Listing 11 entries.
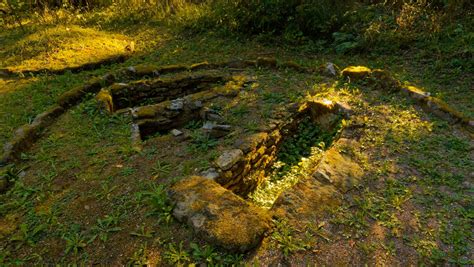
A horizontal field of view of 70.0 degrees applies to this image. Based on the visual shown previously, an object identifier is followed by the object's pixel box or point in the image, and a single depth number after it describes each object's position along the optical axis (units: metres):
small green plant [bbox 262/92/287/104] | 6.08
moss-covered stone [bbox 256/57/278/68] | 7.66
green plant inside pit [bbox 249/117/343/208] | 4.82
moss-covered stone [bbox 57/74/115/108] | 6.31
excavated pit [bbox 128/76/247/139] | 5.75
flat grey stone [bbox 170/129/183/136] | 5.31
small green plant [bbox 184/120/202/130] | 5.97
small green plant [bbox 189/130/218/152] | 4.90
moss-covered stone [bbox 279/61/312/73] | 7.44
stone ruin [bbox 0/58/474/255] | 3.57
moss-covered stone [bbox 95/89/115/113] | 6.02
